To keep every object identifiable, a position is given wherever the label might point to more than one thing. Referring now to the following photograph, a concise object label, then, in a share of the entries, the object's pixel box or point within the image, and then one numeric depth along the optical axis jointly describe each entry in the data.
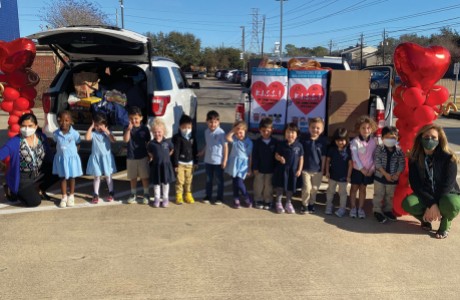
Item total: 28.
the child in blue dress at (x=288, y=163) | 5.08
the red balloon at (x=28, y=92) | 5.75
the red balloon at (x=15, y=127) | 5.59
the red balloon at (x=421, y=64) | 4.61
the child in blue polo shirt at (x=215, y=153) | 5.35
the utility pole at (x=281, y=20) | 50.62
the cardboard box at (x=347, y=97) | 5.73
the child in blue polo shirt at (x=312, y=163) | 5.11
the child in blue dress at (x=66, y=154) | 5.12
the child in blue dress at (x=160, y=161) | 5.18
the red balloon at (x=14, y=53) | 5.52
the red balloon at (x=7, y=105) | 5.66
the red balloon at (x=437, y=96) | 4.71
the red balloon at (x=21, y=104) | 5.68
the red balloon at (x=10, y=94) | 5.61
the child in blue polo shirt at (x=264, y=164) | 5.21
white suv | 5.50
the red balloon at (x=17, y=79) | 5.63
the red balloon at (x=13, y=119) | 5.64
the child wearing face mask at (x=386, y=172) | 4.78
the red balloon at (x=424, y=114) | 4.69
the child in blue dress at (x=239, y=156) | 5.24
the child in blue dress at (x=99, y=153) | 5.29
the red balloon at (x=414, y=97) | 4.71
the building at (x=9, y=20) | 15.56
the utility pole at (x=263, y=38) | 75.43
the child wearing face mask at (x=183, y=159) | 5.35
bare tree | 27.34
